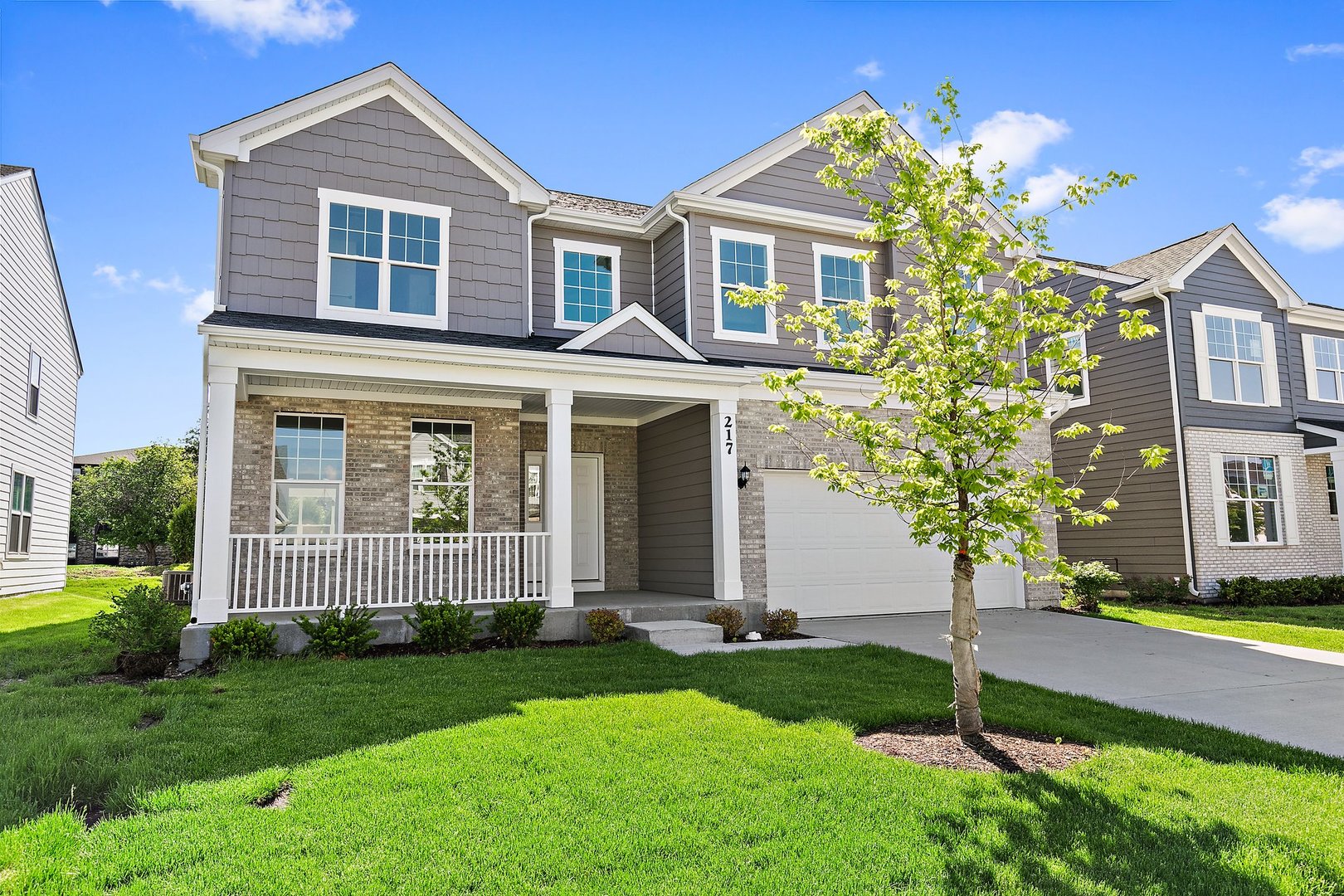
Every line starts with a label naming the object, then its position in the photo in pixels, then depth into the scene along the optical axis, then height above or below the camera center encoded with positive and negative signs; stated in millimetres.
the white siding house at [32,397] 16344 +3186
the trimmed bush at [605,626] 10078 -1224
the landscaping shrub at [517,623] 9750 -1134
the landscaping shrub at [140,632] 8484 -1015
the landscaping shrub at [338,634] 8859 -1114
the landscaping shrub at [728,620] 10680 -1241
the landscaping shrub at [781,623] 11016 -1350
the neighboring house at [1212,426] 16562 +1875
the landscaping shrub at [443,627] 9219 -1102
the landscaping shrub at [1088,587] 13992 -1188
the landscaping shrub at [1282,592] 15812 -1522
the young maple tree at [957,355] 5496 +1169
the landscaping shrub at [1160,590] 16141 -1481
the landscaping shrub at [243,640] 8477 -1120
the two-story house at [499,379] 10297 +1936
